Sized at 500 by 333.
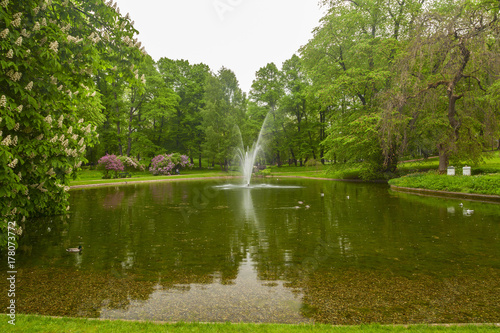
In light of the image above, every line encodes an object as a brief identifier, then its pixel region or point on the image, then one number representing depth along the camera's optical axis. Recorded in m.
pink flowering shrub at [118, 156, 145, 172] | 36.34
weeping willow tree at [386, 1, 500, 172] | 16.12
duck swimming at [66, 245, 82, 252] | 6.92
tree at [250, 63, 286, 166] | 53.17
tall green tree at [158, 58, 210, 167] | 54.72
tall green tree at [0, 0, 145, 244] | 4.73
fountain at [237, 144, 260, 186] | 38.36
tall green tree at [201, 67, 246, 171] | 46.56
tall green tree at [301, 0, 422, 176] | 24.55
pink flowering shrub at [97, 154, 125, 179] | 32.50
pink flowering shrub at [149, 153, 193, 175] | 40.53
